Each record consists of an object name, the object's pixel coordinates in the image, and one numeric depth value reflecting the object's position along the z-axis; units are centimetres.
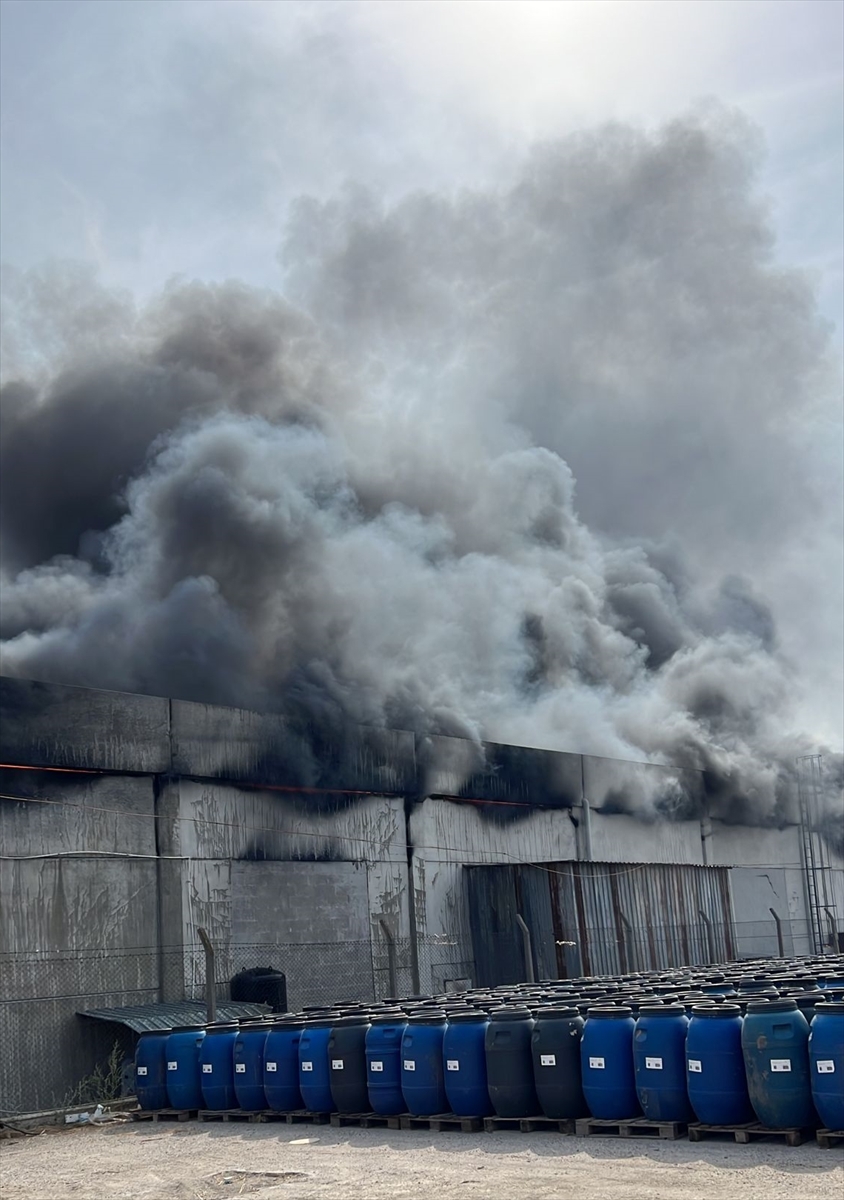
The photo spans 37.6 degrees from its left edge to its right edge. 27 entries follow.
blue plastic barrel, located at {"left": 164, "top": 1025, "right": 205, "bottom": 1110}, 1366
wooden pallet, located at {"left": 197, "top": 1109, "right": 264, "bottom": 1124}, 1295
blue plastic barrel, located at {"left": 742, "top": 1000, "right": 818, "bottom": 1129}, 988
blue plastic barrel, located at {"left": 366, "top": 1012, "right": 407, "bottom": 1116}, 1212
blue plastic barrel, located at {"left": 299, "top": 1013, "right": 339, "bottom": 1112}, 1259
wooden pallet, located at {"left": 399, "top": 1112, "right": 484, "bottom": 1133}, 1158
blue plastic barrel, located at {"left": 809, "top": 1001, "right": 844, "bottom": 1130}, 956
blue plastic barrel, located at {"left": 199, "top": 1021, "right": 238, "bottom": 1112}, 1339
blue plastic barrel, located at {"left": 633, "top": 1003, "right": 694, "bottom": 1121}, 1060
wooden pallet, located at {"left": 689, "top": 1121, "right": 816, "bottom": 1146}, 978
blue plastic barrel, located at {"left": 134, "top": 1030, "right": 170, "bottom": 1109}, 1396
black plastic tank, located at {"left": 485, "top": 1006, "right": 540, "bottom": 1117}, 1137
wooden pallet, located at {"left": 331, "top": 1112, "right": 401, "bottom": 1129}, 1205
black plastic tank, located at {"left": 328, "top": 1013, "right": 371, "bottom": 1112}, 1234
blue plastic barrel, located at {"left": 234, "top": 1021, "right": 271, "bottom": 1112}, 1310
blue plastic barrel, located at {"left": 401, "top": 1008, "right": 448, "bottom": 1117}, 1188
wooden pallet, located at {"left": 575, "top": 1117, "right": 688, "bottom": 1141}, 1047
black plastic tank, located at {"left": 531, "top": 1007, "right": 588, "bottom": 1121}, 1115
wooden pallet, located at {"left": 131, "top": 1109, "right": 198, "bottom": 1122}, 1366
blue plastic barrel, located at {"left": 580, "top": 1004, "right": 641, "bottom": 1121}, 1090
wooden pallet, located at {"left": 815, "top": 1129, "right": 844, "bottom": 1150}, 953
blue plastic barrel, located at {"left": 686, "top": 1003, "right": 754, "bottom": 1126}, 1029
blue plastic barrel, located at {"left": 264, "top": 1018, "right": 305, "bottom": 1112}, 1286
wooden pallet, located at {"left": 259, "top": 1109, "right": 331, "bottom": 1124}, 1259
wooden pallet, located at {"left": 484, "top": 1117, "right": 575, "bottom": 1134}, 1112
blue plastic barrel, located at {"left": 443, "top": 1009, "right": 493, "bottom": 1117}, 1164
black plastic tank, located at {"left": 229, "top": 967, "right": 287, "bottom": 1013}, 1978
